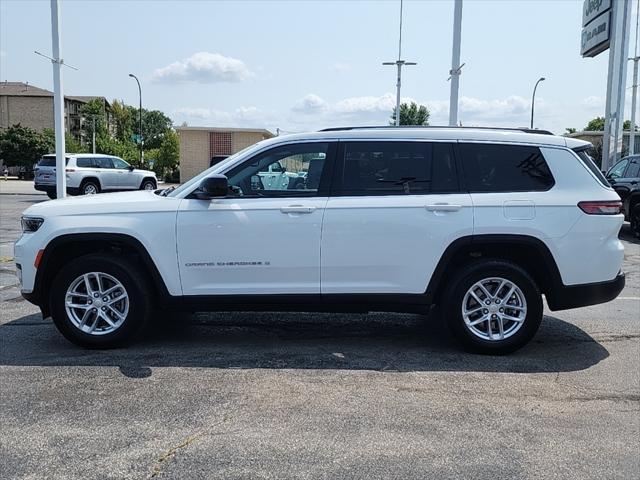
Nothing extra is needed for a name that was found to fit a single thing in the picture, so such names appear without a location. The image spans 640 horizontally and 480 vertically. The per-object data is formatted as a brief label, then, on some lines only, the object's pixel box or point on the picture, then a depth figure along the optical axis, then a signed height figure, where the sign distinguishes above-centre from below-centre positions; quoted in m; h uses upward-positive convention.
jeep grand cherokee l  5.12 -0.53
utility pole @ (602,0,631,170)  20.41 +3.43
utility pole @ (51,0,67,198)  15.62 +1.81
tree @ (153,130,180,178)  55.16 +1.32
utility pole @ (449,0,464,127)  14.91 +2.78
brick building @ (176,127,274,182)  42.47 +2.07
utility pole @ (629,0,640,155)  34.50 +5.47
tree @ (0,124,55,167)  58.34 +2.28
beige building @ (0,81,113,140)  74.69 +7.40
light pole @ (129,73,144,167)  53.72 +2.24
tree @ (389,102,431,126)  75.61 +8.15
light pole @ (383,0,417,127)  32.33 +5.48
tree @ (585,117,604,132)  101.12 +9.43
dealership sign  21.44 +5.64
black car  13.84 -0.17
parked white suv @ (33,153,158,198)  23.88 -0.15
